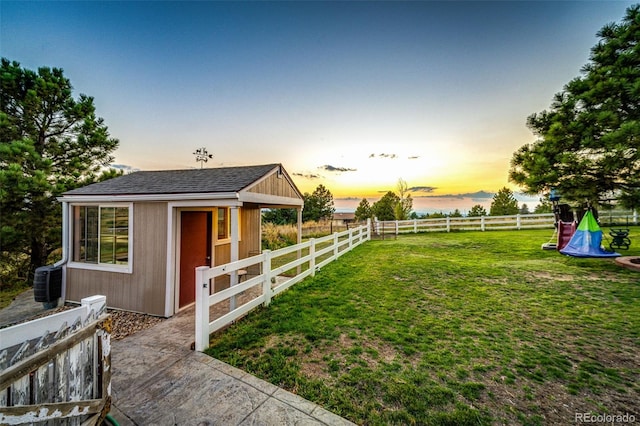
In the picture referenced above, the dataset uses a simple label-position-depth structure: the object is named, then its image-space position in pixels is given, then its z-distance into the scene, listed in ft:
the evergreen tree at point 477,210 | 127.50
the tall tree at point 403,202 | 98.68
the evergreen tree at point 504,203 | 114.32
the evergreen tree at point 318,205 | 131.17
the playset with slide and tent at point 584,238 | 22.79
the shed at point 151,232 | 16.58
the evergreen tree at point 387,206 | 106.22
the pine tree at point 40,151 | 24.73
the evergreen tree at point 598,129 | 17.84
